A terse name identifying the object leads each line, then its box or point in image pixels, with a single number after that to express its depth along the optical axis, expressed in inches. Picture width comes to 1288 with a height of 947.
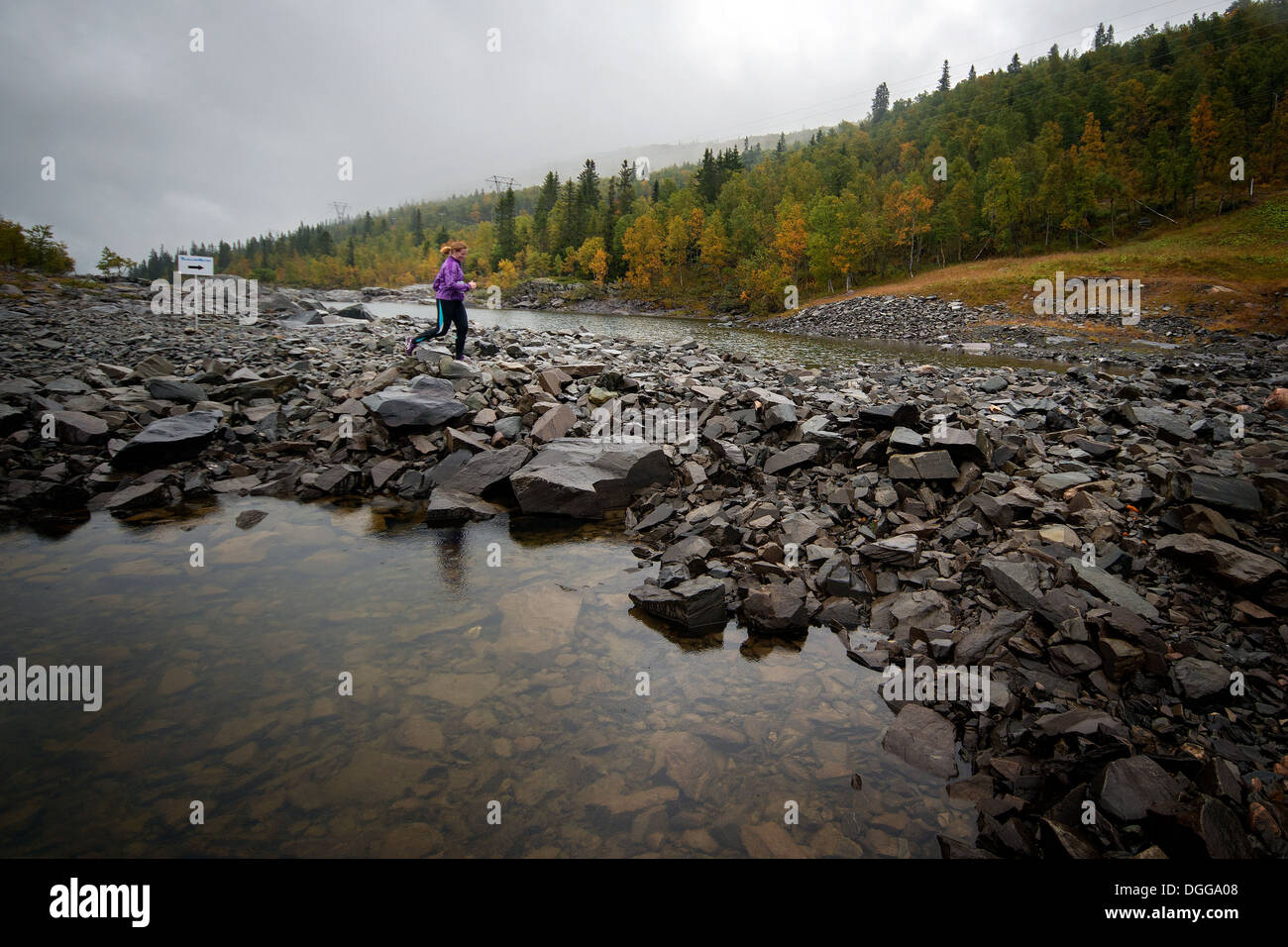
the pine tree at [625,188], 4854.8
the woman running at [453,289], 569.0
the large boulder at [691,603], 248.1
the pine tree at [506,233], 5191.9
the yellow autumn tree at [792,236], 2970.0
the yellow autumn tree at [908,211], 3046.3
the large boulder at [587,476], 366.0
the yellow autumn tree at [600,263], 4183.1
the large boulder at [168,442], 382.0
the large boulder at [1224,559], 215.8
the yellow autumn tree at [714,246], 3501.5
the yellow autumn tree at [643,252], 3811.5
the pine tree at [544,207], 5014.5
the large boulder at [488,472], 386.9
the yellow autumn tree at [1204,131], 2669.8
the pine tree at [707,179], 4478.3
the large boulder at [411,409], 438.9
